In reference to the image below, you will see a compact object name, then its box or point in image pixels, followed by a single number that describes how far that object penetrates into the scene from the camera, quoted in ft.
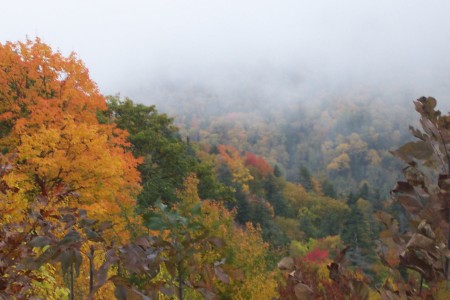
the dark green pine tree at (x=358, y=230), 143.64
